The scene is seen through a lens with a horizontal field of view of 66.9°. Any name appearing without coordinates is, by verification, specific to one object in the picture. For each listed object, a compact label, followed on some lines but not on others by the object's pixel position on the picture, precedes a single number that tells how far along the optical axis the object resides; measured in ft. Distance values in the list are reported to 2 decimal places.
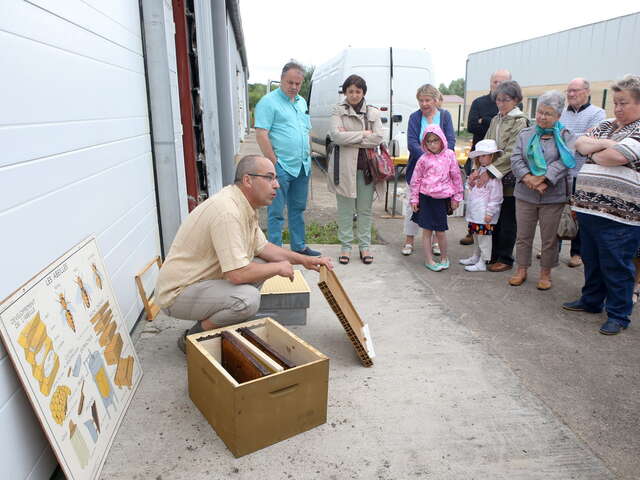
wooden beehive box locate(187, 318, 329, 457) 7.05
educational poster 5.89
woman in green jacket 15.24
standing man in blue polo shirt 15.19
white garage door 6.02
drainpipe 22.70
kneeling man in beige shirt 8.70
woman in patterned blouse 10.77
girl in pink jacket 15.46
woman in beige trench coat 15.69
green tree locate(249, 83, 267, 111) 141.38
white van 28.89
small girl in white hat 15.66
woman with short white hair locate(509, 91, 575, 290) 13.44
